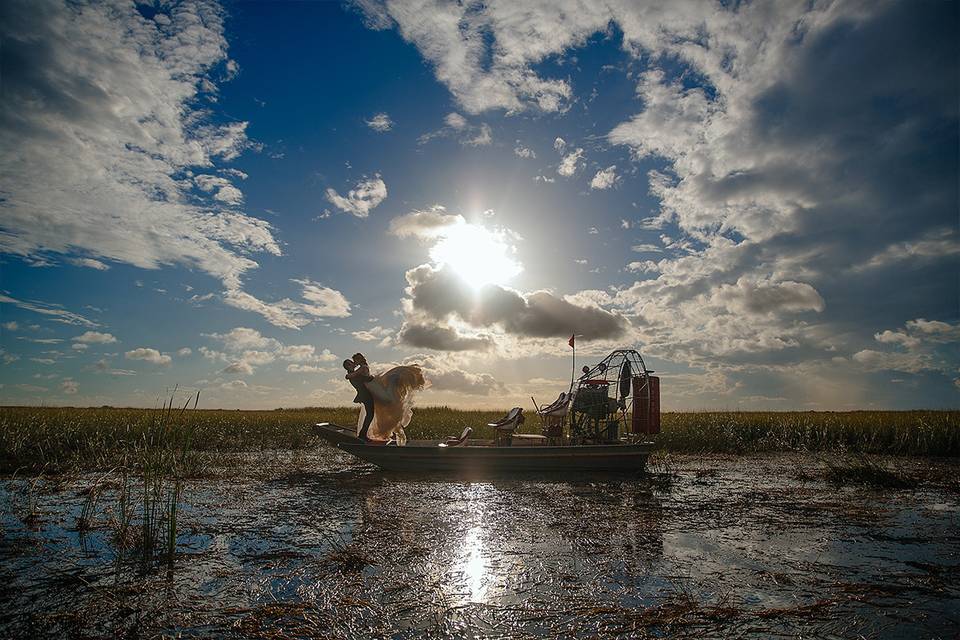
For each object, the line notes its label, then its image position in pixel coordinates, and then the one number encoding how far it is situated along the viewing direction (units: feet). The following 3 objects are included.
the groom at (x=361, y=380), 44.55
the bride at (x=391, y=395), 45.27
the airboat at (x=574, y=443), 43.42
